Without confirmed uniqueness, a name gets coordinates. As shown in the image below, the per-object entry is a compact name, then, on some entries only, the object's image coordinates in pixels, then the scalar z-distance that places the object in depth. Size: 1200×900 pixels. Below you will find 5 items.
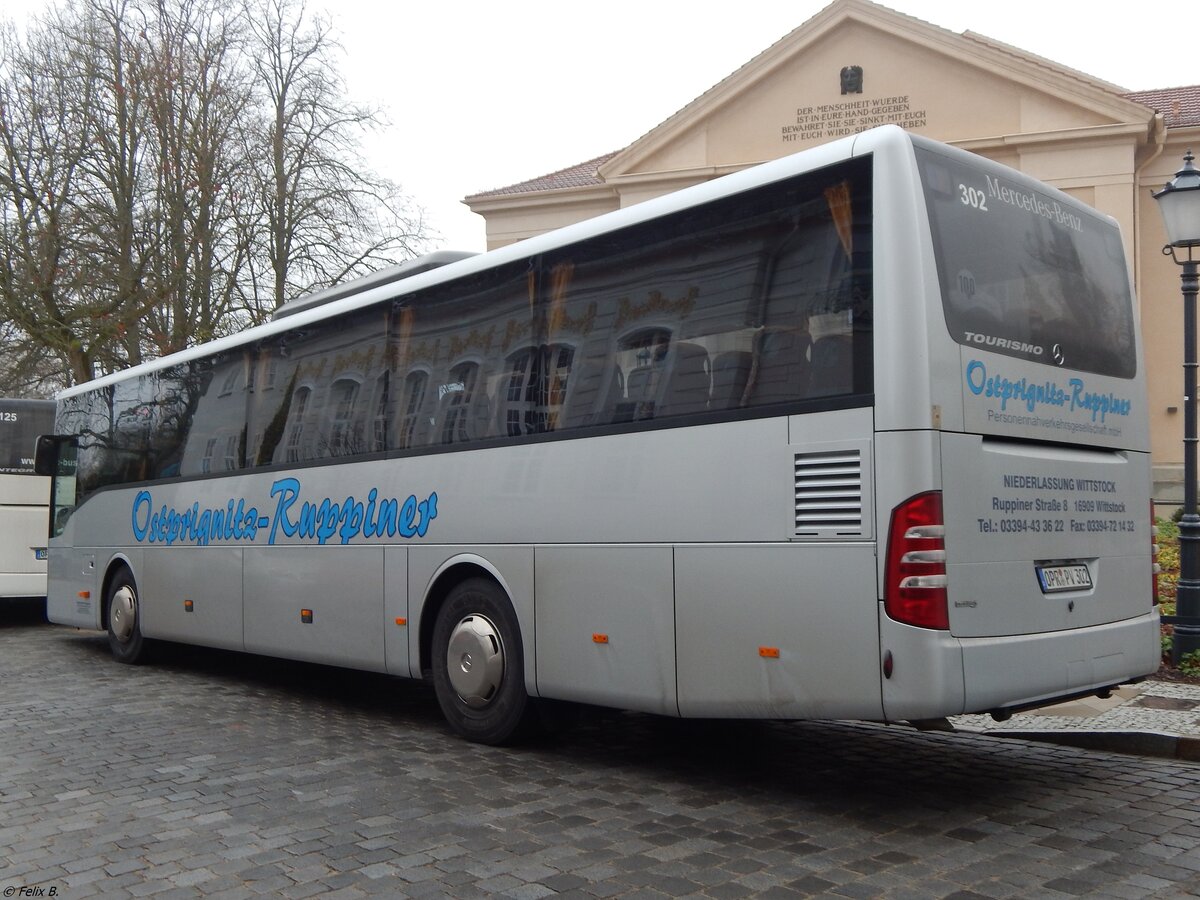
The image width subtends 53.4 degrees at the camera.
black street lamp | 10.11
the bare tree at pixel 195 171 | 28.25
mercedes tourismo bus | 5.41
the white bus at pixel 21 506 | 17.16
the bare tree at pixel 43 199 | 26.94
